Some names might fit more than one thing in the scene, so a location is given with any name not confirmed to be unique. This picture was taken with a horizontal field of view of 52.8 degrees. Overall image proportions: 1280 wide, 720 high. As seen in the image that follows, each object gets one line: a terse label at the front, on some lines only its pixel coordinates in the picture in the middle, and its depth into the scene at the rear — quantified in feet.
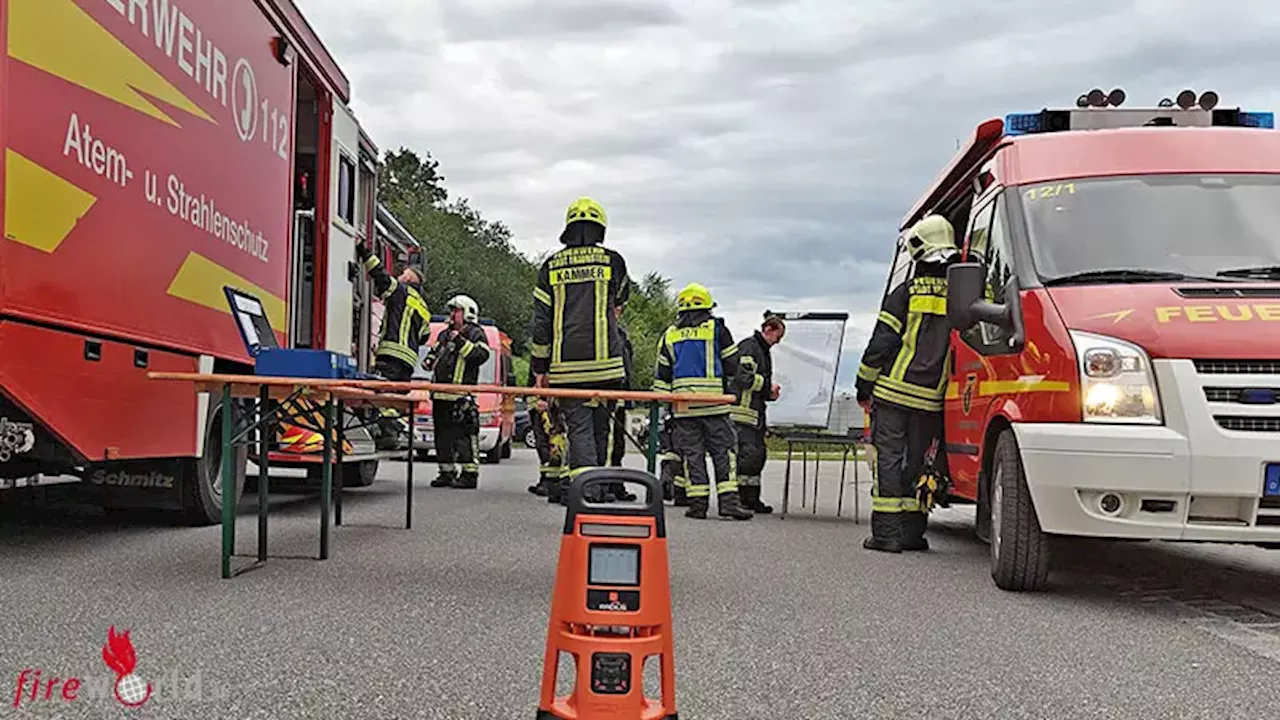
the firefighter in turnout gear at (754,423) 37.45
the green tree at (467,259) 175.94
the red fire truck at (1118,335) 18.86
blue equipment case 20.80
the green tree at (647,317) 186.50
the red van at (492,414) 57.16
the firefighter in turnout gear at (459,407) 42.78
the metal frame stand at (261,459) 20.26
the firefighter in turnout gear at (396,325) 38.70
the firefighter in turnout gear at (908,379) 26.73
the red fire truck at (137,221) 19.13
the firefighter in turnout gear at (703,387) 34.27
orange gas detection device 10.77
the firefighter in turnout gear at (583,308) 27.12
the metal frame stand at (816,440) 34.19
